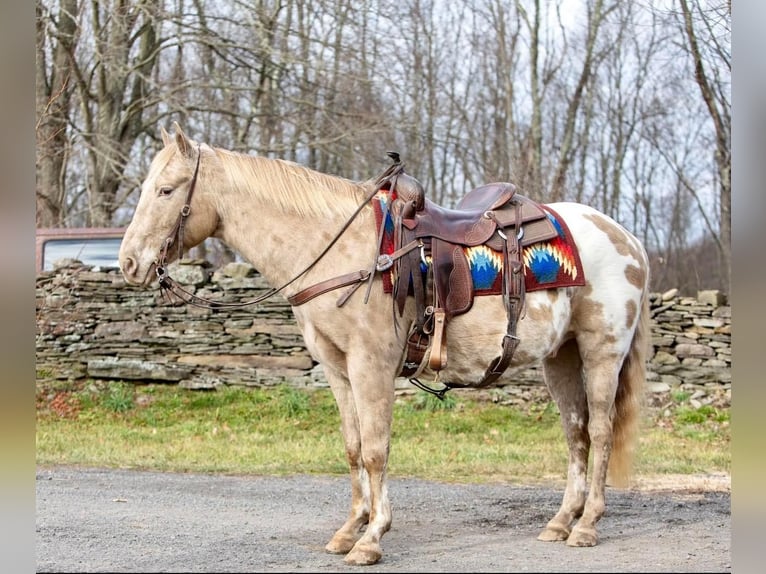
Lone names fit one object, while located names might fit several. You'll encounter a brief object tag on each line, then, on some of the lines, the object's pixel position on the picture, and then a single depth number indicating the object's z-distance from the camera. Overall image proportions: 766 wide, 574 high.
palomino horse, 4.27
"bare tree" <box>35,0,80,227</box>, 12.20
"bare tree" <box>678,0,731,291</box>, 10.00
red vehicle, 11.28
